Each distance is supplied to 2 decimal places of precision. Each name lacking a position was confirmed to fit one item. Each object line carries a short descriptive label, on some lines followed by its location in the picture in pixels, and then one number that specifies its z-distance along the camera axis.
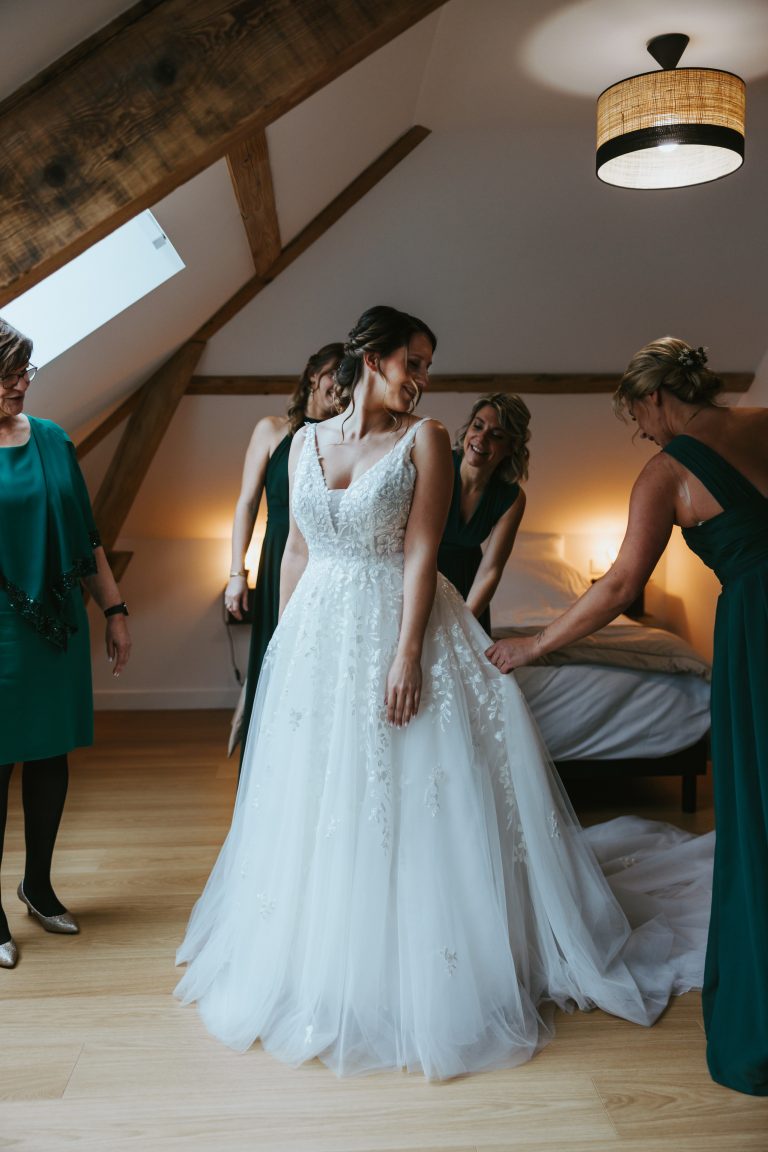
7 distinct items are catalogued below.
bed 3.78
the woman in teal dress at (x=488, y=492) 3.33
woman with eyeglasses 2.44
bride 2.07
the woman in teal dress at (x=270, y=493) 3.21
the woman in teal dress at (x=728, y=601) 1.94
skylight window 3.54
